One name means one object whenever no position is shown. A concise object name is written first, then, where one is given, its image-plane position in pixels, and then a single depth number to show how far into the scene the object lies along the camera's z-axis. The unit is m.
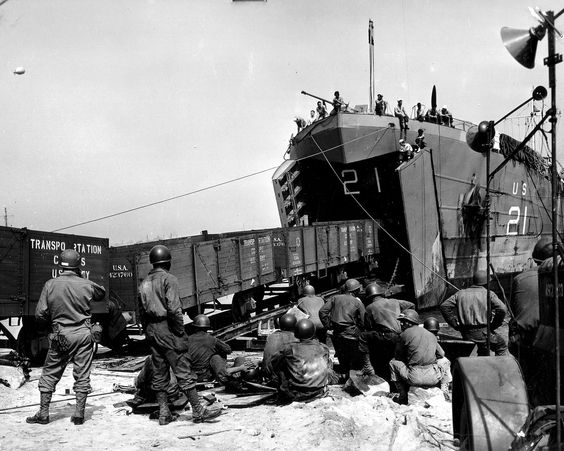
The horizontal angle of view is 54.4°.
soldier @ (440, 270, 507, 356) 7.34
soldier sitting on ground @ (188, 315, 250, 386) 7.00
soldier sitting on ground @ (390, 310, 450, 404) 6.49
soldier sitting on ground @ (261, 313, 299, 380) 6.89
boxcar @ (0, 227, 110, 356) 7.86
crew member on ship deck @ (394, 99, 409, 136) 16.62
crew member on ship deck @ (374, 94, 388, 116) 16.94
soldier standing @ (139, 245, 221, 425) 5.55
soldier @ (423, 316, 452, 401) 6.60
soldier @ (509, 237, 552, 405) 3.59
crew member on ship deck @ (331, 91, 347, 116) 16.73
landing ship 16.33
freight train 8.05
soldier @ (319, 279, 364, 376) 8.03
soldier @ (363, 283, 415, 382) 7.57
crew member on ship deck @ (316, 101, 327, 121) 17.91
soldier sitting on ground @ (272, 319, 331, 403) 6.04
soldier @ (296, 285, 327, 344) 9.06
